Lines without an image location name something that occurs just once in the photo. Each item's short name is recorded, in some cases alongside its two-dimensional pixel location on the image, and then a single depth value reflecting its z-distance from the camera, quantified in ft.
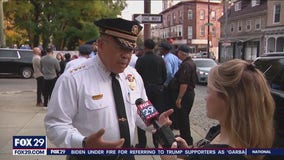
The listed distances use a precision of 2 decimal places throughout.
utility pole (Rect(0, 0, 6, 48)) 49.51
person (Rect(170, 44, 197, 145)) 19.41
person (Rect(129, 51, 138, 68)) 24.87
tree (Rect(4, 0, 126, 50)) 85.71
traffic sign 27.20
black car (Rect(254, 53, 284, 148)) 13.39
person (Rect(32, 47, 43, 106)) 33.42
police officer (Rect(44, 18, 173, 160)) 7.22
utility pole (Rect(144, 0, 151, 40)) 29.00
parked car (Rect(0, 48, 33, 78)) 63.93
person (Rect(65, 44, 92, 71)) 26.02
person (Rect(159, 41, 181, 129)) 23.49
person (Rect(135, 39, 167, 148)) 20.13
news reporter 5.77
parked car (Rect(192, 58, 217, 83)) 59.31
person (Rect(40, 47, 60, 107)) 31.37
